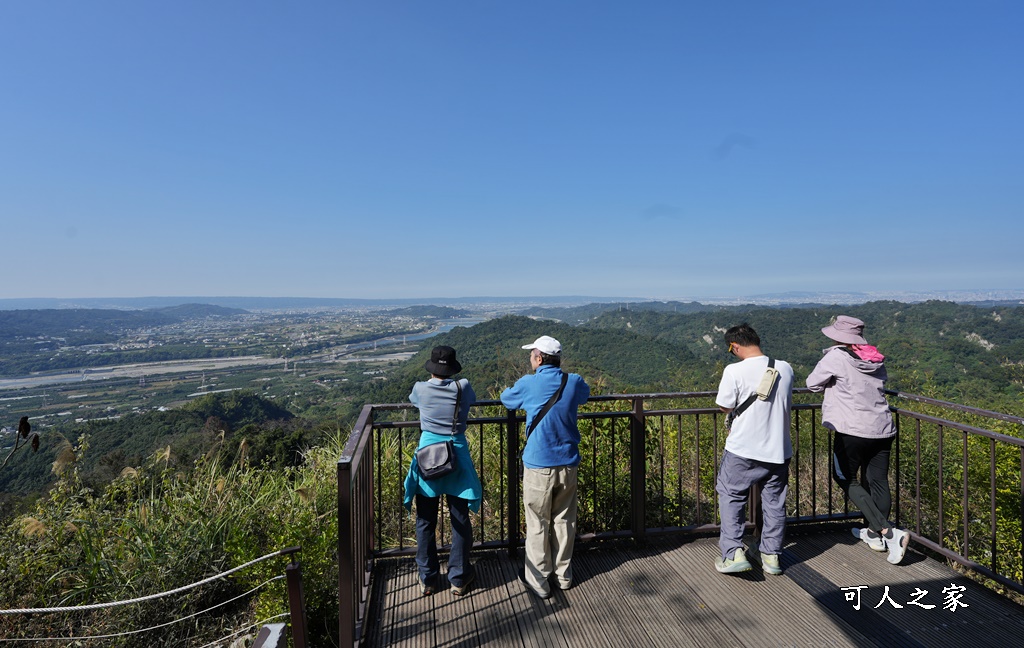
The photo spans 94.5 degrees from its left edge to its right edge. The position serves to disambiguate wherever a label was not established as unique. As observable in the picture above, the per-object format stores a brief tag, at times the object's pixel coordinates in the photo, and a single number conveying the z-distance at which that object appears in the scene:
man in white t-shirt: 2.85
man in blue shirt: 2.76
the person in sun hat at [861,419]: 3.09
